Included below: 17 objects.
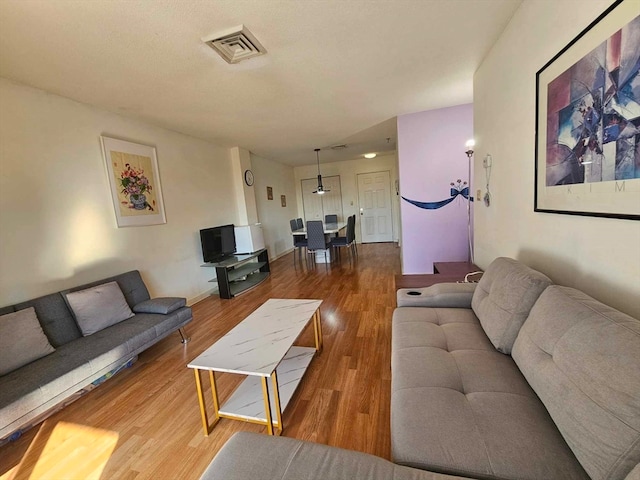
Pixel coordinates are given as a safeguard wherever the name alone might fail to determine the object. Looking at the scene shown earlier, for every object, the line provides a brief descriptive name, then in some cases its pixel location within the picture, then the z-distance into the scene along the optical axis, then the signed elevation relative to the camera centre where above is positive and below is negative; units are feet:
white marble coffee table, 4.60 -2.57
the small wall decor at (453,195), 11.82 +0.10
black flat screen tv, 12.73 -1.27
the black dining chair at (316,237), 16.35 -1.72
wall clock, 16.33 +2.38
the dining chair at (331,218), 24.12 -0.90
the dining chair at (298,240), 18.51 -2.18
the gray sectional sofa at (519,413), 2.28 -2.46
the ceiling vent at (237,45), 5.53 +3.79
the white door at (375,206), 23.34 -0.12
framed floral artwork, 8.98 +1.54
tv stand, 12.46 -3.01
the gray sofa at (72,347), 4.82 -2.78
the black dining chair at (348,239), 17.58 -2.14
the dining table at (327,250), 17.89 -2.77
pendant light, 20.43 +1.84
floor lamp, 11.12 -0.77
